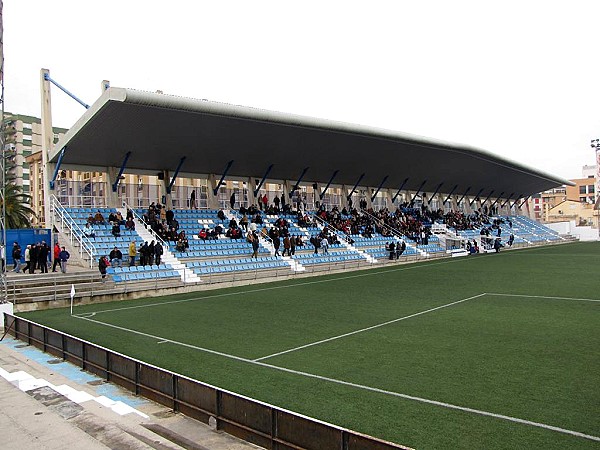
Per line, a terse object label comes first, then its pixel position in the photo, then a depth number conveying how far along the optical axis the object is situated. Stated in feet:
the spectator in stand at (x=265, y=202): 127.46
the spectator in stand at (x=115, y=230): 88.28
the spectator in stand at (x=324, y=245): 111.86
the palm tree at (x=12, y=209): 131.79
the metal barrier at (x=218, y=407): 19.35
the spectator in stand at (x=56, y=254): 73.72
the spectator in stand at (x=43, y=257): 72.84
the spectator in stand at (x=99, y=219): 91.28
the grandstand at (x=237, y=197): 81.97
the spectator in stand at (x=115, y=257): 78.84
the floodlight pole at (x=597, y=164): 221.66
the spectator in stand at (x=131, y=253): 81.05
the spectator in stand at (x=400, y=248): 124.28
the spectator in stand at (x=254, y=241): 98.12
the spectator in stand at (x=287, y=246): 104.37
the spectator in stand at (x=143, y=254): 81.82
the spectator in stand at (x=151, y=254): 82.43
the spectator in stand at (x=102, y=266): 72.90
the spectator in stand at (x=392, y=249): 123.03
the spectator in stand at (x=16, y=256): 72.79
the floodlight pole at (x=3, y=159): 53.26
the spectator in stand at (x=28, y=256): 72.49
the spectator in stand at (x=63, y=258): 72.38
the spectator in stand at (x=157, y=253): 83.46
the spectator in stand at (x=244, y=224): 112.06
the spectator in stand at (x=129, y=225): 92.32
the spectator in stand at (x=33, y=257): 72.28
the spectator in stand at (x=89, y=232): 85.92
